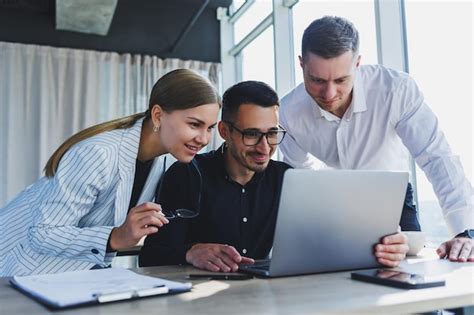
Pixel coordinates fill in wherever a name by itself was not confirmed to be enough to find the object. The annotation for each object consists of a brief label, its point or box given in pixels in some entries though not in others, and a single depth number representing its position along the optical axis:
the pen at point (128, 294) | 0.79
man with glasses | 1.60
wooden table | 0.73
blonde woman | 1.25
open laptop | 0.98
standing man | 1.65
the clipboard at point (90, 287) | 0.78
